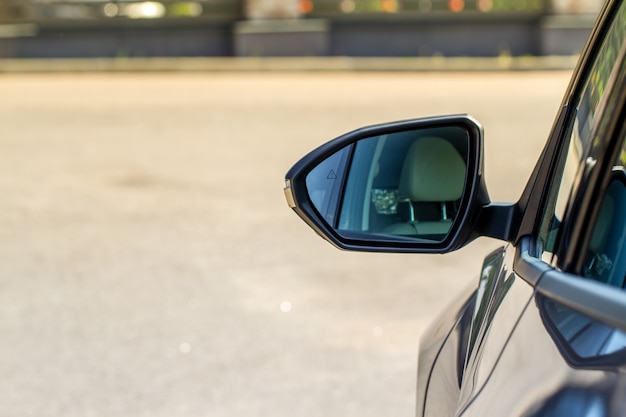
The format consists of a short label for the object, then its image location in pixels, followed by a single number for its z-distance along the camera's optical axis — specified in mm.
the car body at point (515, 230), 1335
